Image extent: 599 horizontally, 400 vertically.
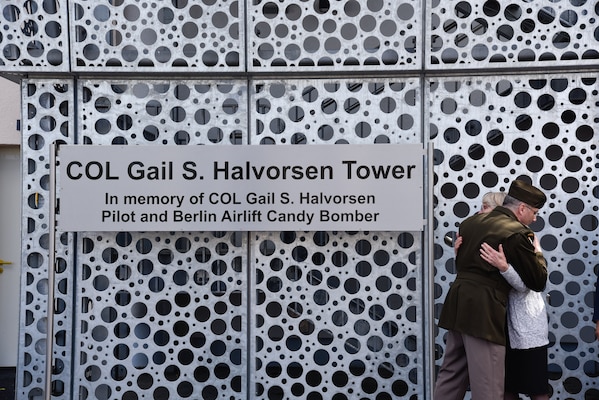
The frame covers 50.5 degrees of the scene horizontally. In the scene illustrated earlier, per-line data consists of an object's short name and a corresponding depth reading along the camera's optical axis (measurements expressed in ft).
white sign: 14.93
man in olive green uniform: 12.20
